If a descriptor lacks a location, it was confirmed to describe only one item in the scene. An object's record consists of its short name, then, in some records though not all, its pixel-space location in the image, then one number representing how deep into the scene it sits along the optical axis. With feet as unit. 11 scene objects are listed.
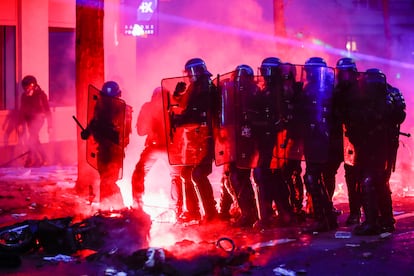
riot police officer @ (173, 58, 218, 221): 29.73
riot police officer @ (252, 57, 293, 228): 29.22
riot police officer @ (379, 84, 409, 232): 28.25
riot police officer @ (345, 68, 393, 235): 27.73
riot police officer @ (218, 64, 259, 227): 29.60
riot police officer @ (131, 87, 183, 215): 32.01
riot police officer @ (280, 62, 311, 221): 29.07
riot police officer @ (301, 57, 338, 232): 28.78
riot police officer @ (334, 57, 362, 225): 28.43
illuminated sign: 62.44
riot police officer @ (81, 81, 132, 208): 30.99
